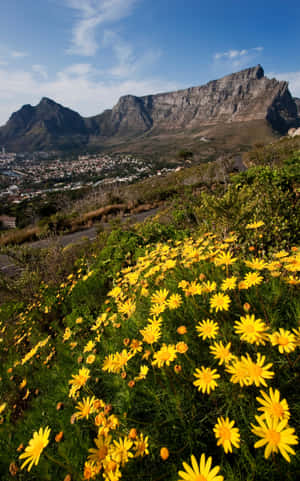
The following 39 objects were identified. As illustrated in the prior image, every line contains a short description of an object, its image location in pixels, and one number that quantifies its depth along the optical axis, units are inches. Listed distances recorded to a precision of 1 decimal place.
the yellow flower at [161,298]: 69.7
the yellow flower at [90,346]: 73.3
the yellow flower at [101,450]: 41.1
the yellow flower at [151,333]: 55.9
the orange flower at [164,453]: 36.9
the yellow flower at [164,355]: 48.8
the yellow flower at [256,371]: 38.1
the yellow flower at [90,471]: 38.7
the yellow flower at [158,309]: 64.0
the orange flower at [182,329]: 54.3
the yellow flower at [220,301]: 54.9
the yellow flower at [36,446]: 43.2
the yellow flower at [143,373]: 52.0
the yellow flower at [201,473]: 32.8
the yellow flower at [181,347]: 48.5
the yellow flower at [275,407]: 33.9
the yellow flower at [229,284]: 59.4
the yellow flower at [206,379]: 42.7
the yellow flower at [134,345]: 57.7
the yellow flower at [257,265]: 63.5
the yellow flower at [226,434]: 35.5
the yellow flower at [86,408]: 49.2
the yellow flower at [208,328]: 51.1
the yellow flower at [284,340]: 40.9
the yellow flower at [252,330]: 43.2
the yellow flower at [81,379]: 55.4
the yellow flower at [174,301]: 64.0
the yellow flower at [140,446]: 40.0
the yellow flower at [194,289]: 61.9
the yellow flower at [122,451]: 39.9
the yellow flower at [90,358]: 65.9
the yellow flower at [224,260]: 67.7
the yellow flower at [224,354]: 43.5
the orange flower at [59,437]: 47.1
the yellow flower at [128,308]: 81.1
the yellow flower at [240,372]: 39.2
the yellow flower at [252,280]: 57.6
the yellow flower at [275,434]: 30.3
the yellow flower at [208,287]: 62.0
